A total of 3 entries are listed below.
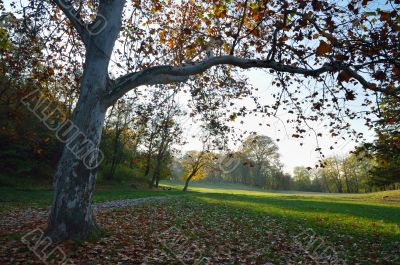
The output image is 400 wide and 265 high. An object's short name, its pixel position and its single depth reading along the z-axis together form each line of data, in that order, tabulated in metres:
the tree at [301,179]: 83.06
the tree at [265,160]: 65.18
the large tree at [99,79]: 7.19
